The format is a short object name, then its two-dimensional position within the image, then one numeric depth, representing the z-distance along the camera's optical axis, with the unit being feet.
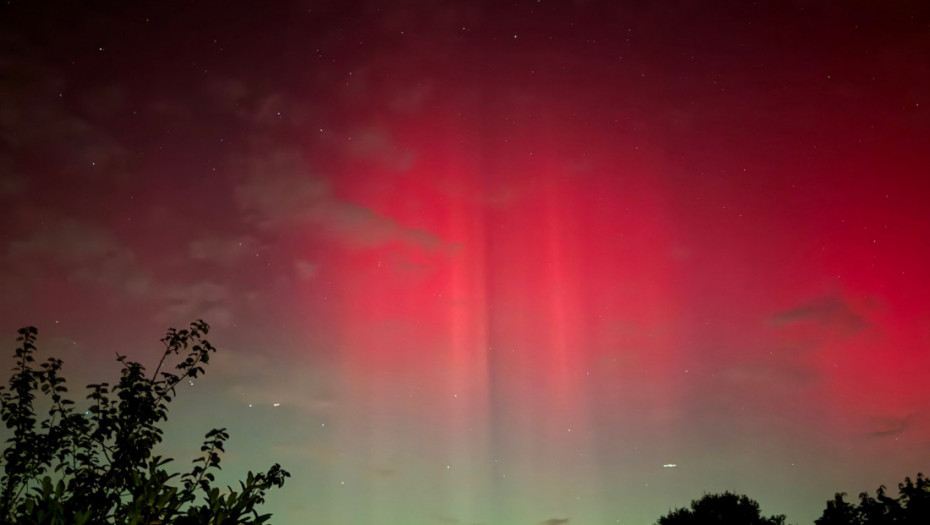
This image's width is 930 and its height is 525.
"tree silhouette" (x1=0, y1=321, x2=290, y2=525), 18.35
